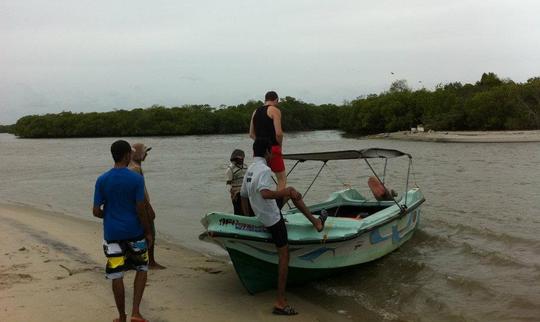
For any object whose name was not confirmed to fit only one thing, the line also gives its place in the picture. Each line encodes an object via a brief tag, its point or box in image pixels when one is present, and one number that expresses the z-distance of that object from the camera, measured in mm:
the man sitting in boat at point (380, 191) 10477
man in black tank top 6891
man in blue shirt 4859
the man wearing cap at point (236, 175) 7914
